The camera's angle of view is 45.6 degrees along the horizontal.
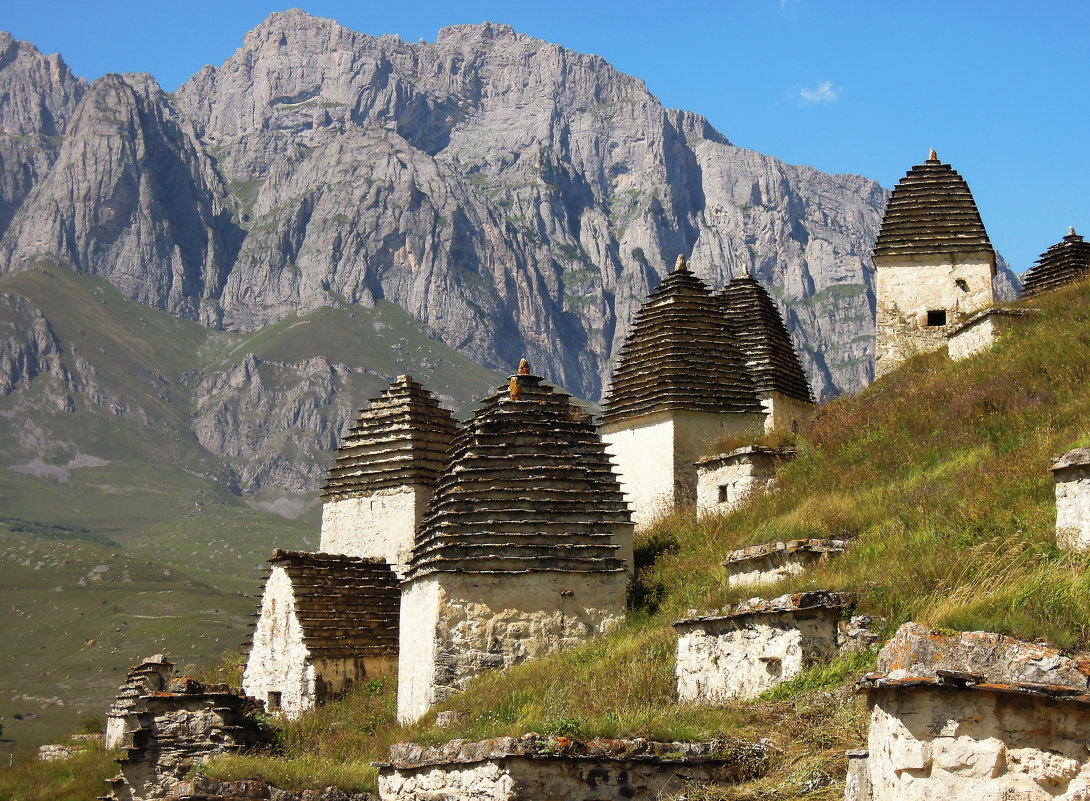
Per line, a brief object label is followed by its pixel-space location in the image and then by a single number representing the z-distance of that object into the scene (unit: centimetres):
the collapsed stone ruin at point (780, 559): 1864
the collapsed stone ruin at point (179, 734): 2095
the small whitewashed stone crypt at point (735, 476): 2795
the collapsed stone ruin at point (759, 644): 1529
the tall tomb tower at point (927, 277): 3859
